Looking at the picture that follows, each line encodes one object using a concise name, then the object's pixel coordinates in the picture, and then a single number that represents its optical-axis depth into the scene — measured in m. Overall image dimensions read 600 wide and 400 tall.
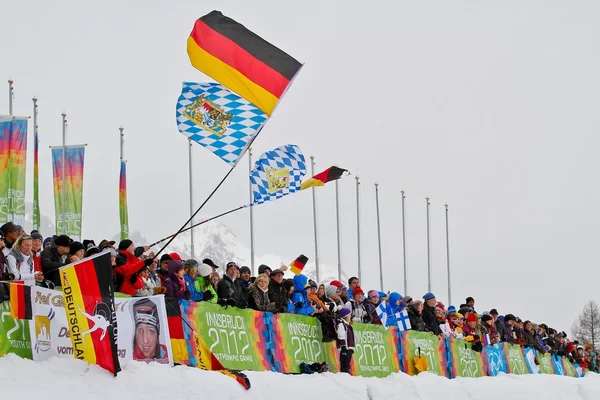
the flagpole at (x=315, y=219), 37.31
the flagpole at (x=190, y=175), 32.99
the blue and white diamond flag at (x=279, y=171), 18.30
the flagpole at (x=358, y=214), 41.06
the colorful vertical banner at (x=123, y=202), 29.30
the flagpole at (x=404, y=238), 43.01
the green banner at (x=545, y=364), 30.27
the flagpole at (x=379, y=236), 42.17
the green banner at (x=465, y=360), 22.47
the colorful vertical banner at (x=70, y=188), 27.56
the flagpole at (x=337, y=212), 39.28
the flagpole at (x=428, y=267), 44.12
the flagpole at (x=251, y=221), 35.16
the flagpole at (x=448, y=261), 45.31
